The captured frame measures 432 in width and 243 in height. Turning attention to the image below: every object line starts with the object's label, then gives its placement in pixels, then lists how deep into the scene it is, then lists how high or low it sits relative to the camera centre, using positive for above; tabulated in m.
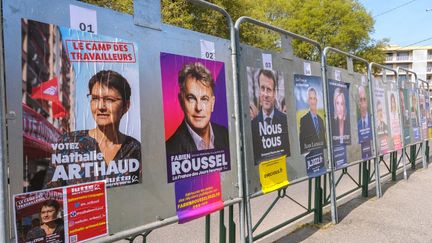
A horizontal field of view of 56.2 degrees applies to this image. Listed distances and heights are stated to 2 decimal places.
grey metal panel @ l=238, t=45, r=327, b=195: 3.63 +0.27
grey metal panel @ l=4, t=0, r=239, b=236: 2.22 +0.26
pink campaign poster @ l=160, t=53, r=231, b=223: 2.87 +0.03
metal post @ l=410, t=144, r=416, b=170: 10.30 -0.84
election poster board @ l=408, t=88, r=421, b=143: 9.55 +0.20
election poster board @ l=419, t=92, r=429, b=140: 10.65 +0.16
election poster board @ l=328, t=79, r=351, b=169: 5.48 +0.09
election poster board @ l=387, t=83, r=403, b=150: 7.91 +0.13
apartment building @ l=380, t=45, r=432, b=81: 96.62 +15.43
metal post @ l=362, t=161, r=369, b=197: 7.04 -0.97
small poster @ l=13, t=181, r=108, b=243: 2.02 -0.39
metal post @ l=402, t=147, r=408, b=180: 8.78 -0.80
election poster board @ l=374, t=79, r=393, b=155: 7.14 +0.10
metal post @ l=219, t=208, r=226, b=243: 3.49 -0.86
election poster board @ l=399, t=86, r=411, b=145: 8.77 +0.22
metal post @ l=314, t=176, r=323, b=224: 5.29 -0.98
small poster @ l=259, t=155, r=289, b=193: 3.81 -0.43
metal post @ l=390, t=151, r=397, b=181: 8.51 -0.84
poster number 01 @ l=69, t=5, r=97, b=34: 2.28 +0.70
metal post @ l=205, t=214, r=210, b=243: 3.43 -0.85
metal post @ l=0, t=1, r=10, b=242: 1.91 -0.09
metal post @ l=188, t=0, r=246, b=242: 3.45 +0.08
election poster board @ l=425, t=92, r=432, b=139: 11.83 +0.19
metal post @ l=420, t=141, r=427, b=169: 10.68 -0.80
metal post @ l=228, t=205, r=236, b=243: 3.56 -0.84
